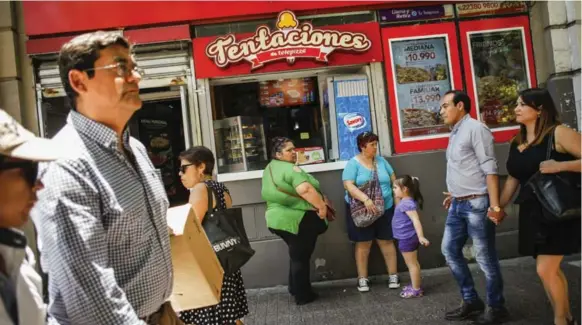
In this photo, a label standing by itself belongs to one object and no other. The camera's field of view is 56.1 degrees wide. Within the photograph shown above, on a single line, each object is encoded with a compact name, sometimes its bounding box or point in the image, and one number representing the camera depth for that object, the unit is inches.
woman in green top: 235.0
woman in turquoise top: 250.8
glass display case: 281.0
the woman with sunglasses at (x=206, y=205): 157.1
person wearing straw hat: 69.7
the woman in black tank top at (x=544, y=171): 162.7
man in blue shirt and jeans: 187.9
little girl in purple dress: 231.5
